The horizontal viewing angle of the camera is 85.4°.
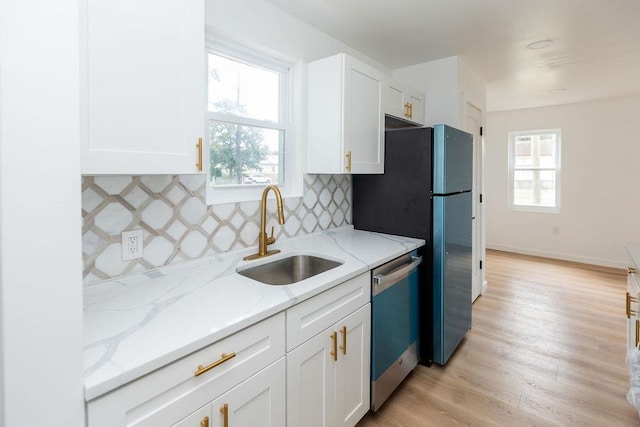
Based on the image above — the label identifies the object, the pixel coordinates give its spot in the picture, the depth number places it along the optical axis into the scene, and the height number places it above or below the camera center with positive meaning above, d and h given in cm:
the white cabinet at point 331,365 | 135 -70
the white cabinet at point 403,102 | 251 +79
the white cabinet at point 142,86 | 103 +38
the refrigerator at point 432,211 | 224 -5
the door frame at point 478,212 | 359 -9
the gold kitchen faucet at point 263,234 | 189 -17
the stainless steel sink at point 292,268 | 187 -37
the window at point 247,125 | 187 +46
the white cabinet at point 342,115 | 209 +55
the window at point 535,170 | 530 +53
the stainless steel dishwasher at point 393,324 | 182 -69
